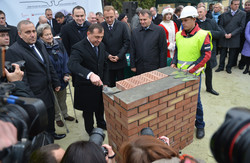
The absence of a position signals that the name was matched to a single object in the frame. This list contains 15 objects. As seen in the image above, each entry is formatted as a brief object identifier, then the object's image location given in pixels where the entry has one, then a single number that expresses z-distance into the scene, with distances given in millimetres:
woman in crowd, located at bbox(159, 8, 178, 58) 5062
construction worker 2852
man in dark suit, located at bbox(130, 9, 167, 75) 3521
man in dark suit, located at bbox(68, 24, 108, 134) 2676
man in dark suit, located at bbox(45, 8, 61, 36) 6593
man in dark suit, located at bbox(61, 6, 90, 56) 4156
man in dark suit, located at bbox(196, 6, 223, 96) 4438
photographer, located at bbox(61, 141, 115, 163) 1128
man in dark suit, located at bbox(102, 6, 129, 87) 3950
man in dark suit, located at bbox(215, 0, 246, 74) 5559
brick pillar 2072
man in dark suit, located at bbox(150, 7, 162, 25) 7859
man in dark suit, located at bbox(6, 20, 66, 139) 2539
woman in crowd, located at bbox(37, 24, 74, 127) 3199
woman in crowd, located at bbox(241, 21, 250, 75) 5621
